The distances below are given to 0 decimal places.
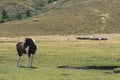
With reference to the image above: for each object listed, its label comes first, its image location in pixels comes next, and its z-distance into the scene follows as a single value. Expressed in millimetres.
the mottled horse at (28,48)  36938
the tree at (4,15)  188825
